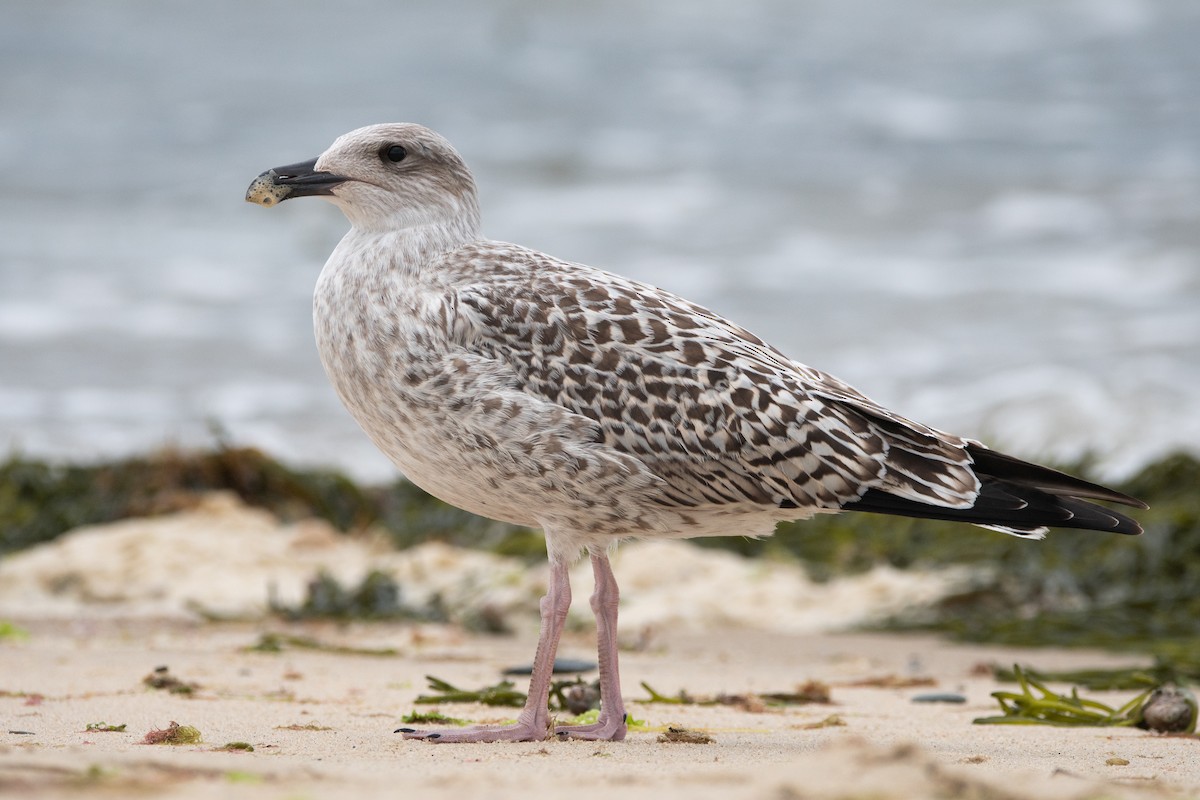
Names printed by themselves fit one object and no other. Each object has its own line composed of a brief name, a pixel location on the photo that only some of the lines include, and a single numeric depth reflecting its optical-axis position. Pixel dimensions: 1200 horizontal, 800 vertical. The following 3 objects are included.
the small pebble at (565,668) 11.01
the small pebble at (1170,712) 8.63
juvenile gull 8.16
